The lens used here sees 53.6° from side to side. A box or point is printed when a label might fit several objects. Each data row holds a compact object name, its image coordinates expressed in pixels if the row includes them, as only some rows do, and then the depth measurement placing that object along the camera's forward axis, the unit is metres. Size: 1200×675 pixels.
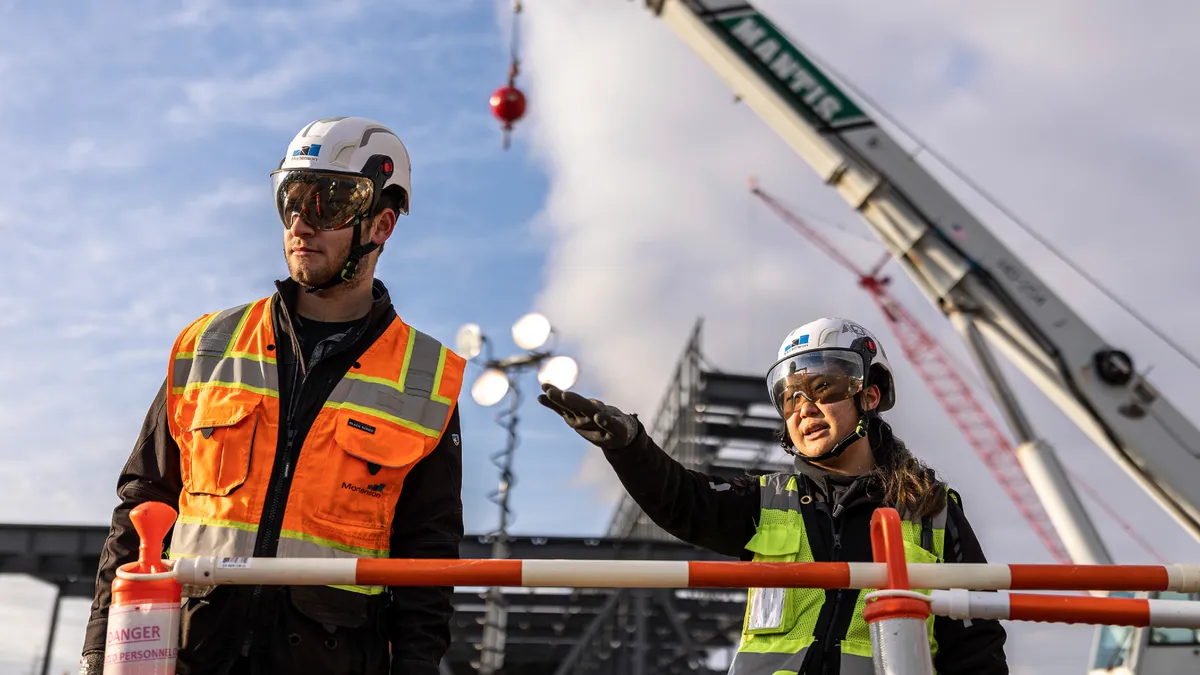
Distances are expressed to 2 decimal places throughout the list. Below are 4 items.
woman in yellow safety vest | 3.95
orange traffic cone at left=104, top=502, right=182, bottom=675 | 2.77
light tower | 14.76
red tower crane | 56.50
